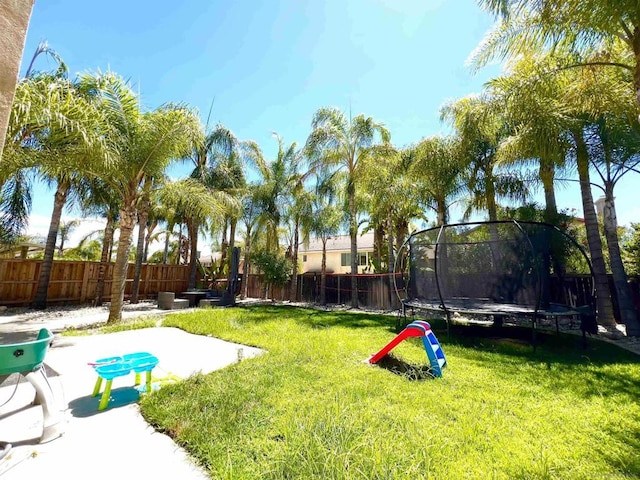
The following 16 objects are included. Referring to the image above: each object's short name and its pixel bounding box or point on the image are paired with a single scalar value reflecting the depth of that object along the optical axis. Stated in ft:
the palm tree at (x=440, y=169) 34.45
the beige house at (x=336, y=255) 84.00
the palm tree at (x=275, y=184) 52.16
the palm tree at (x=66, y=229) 82.28
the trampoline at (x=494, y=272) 23.27
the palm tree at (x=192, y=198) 28.63
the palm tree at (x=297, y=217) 49.49
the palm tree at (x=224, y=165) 50.34
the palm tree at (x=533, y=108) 20.30
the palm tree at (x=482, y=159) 29.63
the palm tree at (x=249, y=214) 52.39
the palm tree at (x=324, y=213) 47.42
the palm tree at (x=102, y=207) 36.46
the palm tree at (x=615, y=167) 23.12
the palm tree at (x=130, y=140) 24.32
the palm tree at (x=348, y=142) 42.93
